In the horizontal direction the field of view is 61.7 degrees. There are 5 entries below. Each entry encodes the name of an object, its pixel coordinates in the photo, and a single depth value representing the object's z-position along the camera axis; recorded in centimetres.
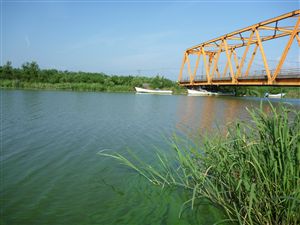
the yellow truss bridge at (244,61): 2322
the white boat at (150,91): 4638
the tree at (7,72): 4844
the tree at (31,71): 4966
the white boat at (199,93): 4240
